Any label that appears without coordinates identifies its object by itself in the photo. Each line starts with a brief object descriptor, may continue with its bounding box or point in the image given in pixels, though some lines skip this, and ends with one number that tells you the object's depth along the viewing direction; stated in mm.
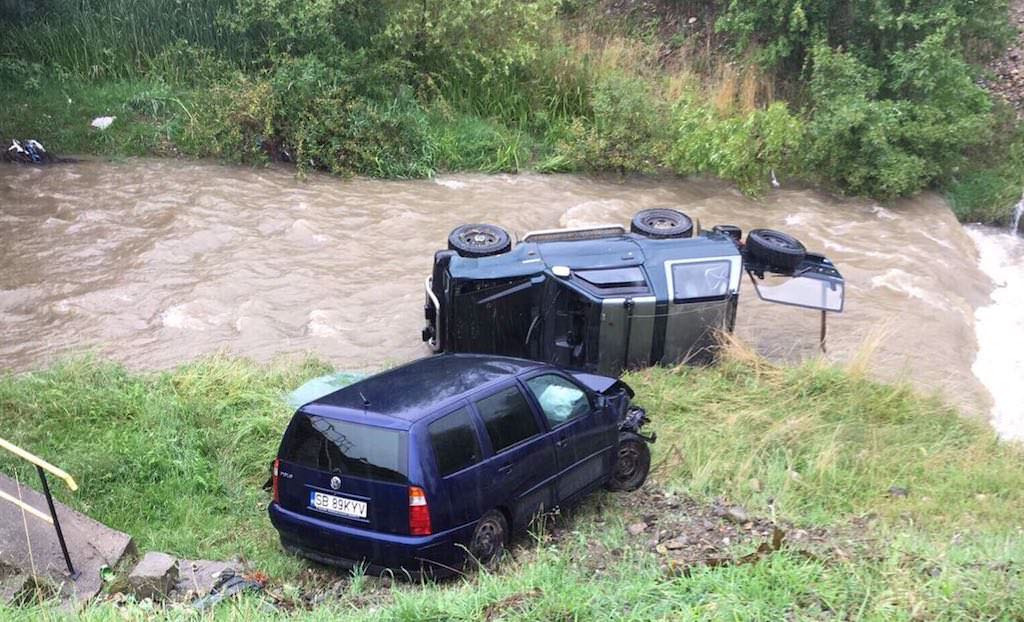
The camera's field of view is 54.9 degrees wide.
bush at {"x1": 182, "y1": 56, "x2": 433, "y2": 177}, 16703
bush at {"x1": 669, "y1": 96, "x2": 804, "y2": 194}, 16547
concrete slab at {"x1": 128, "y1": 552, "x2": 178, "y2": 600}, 5996
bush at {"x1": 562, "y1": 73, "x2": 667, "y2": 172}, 16953
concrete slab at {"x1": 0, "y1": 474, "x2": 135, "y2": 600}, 6430
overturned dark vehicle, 9828
